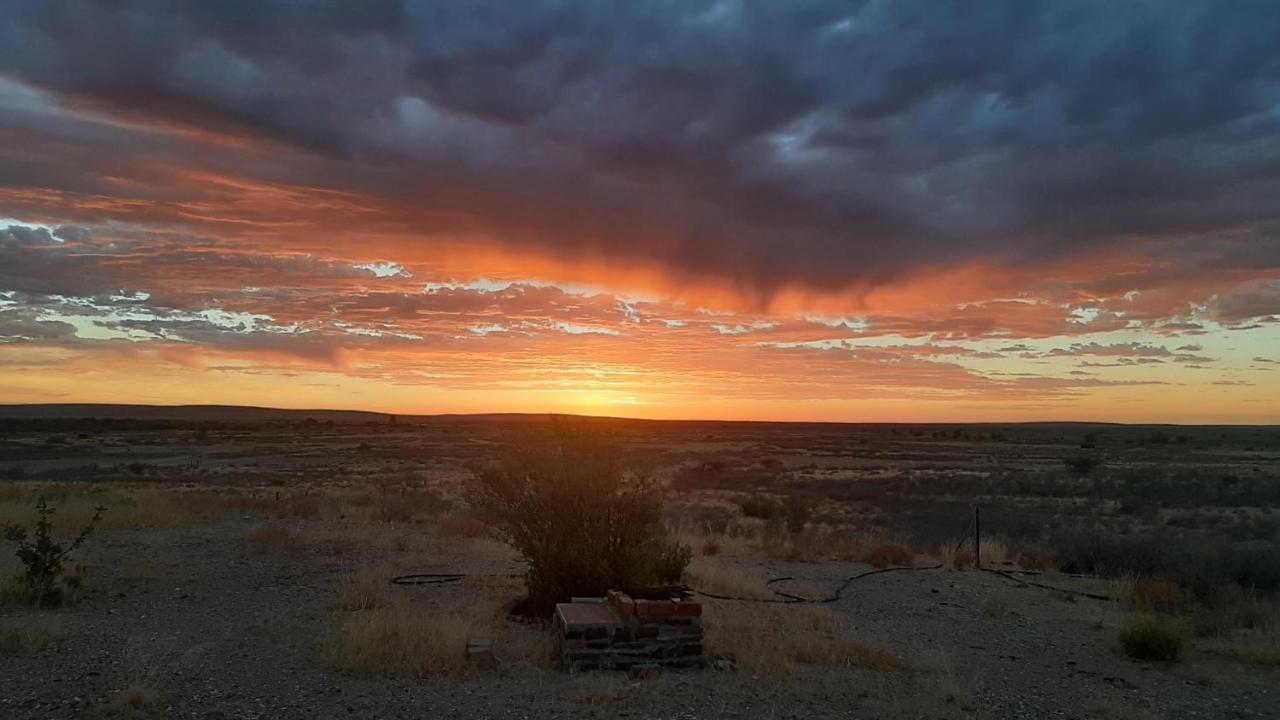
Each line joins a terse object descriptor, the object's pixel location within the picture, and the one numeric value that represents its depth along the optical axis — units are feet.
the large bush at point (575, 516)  33.68
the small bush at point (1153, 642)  29.84
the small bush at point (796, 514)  76.34
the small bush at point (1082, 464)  152.25
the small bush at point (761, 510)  84.35
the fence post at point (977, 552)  51.49
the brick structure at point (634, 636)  26.27
